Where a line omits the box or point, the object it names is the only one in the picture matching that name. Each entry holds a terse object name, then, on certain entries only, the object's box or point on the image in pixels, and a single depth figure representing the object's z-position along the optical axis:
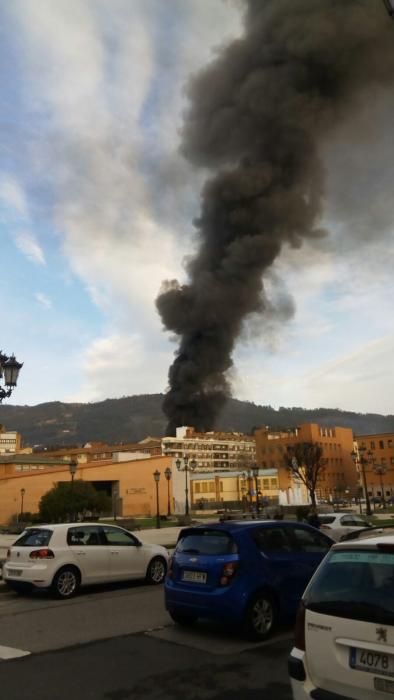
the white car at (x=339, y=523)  17.94
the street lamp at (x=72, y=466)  30.94
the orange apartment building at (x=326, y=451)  101.84
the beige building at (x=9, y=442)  131.85
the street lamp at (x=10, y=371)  12.11
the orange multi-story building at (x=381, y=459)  105.38
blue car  6.47
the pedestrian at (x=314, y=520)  18.92
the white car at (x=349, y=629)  3.25
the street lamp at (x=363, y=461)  40.38
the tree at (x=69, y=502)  39.59
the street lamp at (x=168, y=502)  54.98
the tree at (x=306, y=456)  57.26
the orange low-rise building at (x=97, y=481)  50.50
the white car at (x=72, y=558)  9.69
